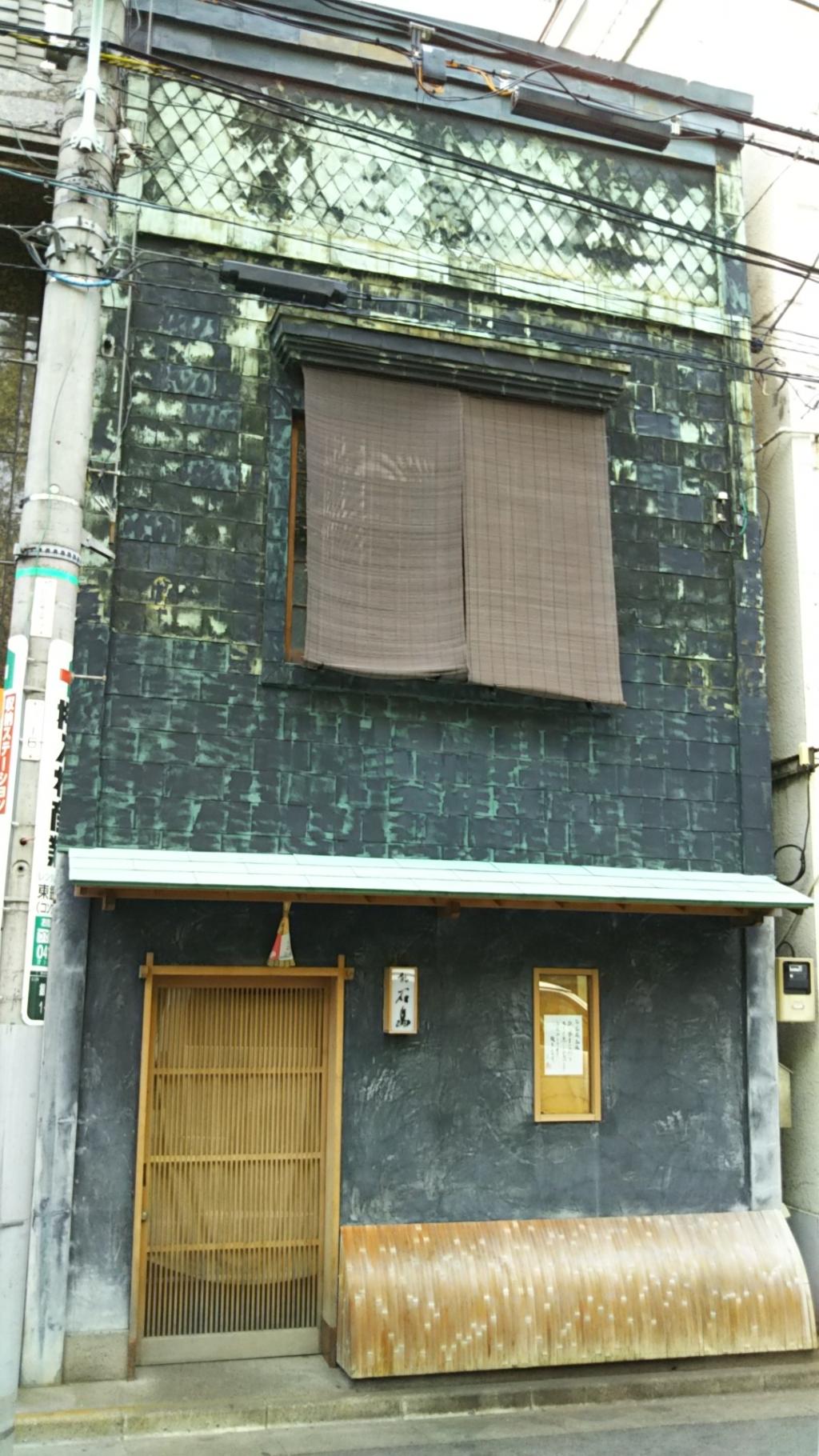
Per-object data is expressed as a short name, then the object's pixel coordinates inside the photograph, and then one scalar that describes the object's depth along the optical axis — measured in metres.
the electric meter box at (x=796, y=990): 10.89
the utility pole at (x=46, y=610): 5.73
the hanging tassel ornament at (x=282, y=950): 9.47
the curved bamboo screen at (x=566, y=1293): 9.12
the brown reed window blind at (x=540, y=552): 10.55
